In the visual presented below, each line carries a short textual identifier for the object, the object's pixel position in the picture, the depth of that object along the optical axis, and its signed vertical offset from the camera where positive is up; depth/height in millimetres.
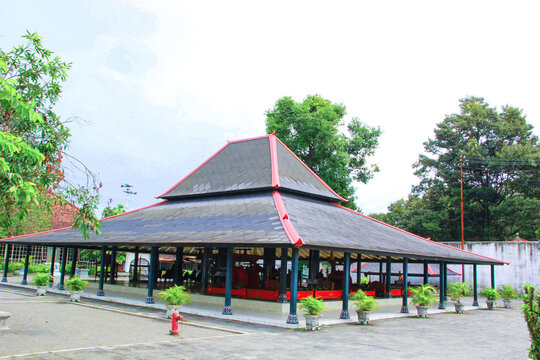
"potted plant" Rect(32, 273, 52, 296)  20438 -1989
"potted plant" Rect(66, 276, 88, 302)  18906 -2028
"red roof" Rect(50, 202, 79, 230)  40125 +1793
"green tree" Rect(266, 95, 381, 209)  37156 +9262
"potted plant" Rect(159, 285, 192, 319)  14277 -1706
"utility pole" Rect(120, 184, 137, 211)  69662 +8236
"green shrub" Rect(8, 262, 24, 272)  34719 -2284
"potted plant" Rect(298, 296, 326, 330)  13336 -1829
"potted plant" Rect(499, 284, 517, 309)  26388 -2144
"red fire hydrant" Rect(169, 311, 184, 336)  11547 -2016
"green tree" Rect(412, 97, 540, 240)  46031 +9050
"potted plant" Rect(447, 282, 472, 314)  21094 -1722
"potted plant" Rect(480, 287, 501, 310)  24344 -2084
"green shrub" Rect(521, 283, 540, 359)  6821 -916
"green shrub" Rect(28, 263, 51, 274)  34966 -2354
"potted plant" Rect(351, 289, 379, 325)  15297 -1795
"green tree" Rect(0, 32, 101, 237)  9094 +2159
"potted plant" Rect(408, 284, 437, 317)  18453 -1838
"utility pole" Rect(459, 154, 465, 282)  34656 -1112
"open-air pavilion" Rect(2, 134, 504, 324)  15602 +618
